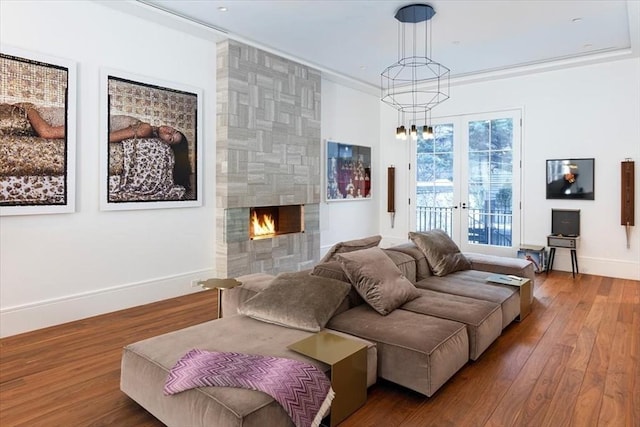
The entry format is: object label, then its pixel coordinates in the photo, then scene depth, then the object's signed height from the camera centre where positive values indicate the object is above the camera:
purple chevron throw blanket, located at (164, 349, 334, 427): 1.92 -0.82
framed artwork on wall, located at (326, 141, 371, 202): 7.06 +0.66
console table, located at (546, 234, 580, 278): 5.95 -0.52
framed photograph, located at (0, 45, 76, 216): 3.48 +0.65
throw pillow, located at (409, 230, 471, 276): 4.24 -0.46
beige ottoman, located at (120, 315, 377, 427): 1.82 -0.85
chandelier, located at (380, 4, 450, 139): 4.56 +2.18
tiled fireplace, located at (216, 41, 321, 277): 5.16 +0.65
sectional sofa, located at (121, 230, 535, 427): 1.97 -0.79
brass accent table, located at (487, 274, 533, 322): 3.91 -0.75
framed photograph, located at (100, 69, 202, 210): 4.17 +0.70
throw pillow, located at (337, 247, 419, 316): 3.03 -0.55
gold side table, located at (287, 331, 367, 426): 2.22 -0.87
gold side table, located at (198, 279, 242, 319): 3.08 -0.58
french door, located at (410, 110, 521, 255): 6.86 +0.48
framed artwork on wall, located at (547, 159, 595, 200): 6.09 +0.45
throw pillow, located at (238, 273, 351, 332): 2.68 -0.64
